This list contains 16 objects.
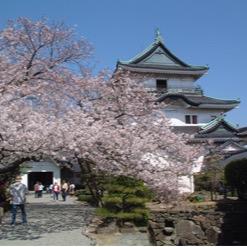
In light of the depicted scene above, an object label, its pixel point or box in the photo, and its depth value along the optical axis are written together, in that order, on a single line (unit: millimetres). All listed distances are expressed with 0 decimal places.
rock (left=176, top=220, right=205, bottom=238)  17672
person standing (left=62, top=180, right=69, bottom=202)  29017
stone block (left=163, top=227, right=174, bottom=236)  17719
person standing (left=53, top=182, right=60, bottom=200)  29767
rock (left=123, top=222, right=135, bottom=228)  13812
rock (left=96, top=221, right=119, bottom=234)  13166
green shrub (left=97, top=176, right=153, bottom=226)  13820
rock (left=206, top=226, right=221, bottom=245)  17891
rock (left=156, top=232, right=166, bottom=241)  17270
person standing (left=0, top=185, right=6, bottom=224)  19009
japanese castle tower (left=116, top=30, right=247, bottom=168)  32781
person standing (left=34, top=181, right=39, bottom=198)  33478
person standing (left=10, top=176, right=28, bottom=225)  13875
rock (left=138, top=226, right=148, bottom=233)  13859
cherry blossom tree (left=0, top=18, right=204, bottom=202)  11148
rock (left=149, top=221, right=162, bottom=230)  17644
